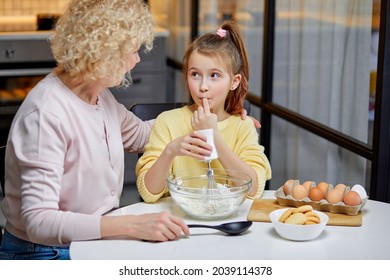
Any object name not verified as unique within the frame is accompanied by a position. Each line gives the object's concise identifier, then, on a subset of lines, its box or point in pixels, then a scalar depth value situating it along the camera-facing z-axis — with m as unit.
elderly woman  3.71
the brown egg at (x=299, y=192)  3.94
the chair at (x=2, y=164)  4.16
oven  7.35
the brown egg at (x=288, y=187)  3.97
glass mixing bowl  3.82
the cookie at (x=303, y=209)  3.74
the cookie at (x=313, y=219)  3.70
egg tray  3.86
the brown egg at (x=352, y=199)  3.86
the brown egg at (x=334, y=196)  3.88
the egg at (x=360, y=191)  3.92
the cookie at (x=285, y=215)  3.73
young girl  4.00
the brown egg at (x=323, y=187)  3.94
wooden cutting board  3.81
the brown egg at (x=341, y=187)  3.93
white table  3.59
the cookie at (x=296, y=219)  3.69
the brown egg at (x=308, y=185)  3.97
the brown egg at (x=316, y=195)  3.92
